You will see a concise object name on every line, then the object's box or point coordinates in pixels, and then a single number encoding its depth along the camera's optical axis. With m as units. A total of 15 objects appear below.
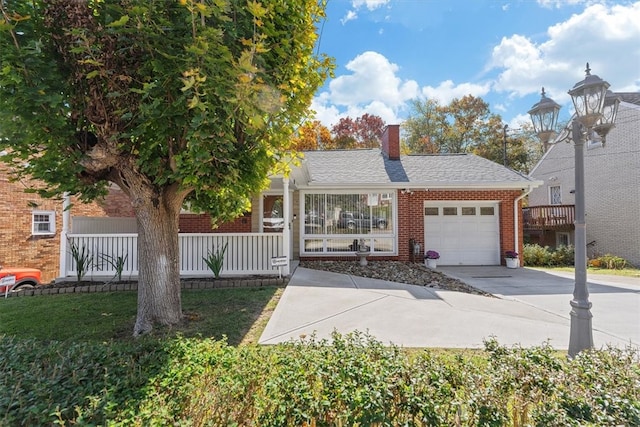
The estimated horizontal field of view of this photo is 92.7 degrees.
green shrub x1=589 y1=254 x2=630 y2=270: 12.27
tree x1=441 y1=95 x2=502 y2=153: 26.64
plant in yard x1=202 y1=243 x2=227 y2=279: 7.66
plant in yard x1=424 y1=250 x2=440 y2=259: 10.39
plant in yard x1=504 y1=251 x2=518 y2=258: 10.62
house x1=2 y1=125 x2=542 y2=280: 10.66
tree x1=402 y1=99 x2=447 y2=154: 27.78
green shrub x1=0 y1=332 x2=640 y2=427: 1.78
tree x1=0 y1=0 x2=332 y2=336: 2.96
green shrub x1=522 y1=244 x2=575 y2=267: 12.35
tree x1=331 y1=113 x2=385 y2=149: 27.88
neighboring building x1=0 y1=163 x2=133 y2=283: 10.09
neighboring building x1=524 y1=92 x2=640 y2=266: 13.54
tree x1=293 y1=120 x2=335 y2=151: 22.50
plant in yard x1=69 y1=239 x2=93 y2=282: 7.64
